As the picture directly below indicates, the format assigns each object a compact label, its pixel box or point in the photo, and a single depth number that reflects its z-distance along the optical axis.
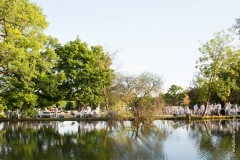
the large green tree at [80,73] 36.44
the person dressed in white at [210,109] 34.62
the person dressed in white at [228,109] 34.31
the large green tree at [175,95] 61.29
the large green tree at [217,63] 31.59
